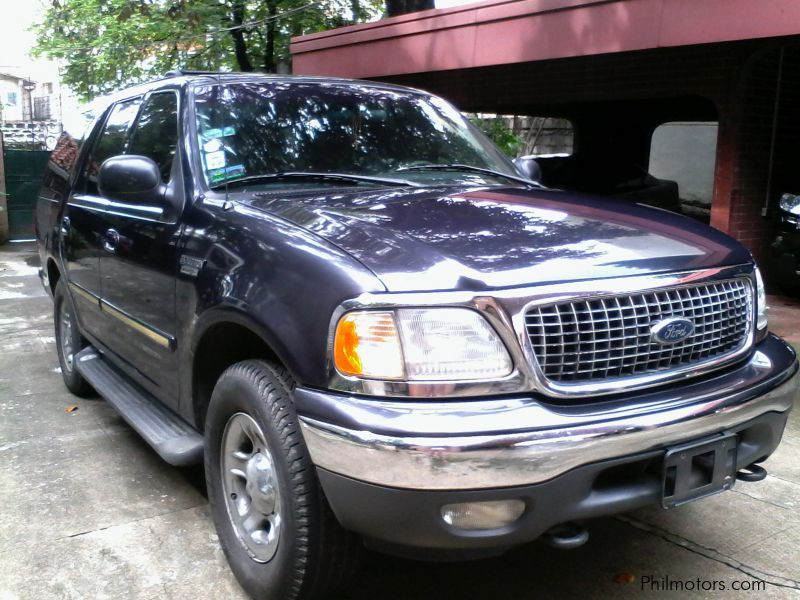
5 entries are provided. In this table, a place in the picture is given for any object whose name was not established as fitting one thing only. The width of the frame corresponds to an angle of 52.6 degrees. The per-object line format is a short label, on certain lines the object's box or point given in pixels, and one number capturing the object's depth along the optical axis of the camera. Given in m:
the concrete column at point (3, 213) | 13.35
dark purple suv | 2.24
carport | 6.86
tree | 13.95
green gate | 13.97
